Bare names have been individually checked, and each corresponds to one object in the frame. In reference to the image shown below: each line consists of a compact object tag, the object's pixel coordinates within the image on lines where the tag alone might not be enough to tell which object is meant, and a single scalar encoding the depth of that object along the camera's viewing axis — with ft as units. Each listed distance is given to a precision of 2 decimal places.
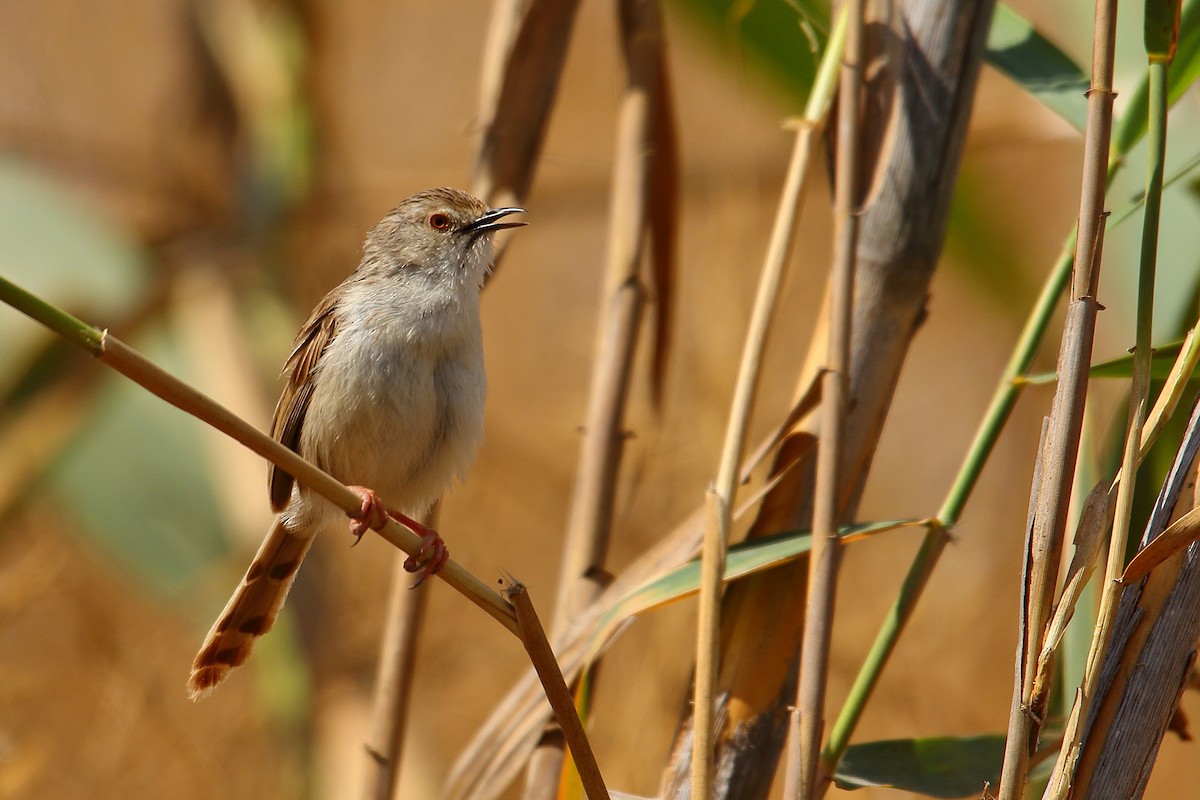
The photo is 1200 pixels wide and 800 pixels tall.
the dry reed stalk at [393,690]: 15.29
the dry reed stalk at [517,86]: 17.88
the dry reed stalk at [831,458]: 11.35
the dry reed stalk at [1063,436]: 9.52
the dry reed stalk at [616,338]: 16.39
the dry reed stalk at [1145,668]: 10.29
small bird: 17.47
